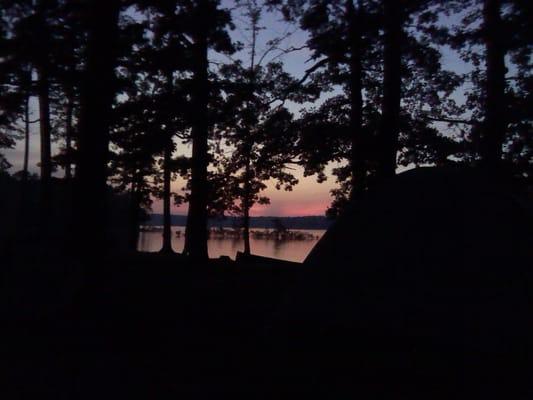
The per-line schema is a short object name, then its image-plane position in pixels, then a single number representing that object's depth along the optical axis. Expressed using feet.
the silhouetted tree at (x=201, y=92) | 45.14
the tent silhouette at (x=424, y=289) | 16.93
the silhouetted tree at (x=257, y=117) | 45.98
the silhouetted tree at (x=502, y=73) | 36.78
